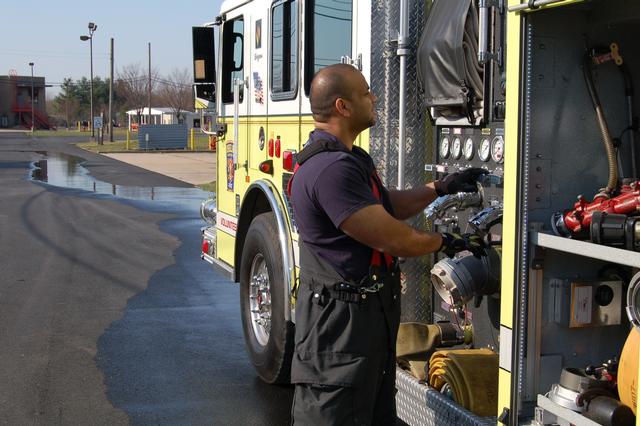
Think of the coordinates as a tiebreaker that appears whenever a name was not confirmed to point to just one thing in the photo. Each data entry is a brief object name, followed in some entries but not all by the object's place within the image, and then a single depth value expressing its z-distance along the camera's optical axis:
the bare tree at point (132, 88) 89.81
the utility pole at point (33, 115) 89.46
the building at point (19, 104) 101.25
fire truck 3.14
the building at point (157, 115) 88.44
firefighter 3.18
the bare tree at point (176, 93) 87.66
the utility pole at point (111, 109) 40.35
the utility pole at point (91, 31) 49.62
